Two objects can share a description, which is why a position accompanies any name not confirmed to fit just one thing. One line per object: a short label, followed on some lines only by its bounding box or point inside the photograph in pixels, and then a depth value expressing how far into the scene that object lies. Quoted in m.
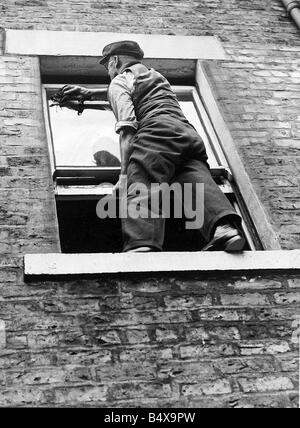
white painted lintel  5.36
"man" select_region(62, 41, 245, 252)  3.84
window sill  3.56
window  4.38
